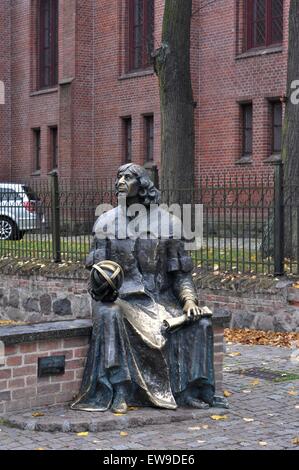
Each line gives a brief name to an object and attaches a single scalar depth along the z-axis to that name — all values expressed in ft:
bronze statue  21.54
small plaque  21.99
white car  48.69
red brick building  78.12
